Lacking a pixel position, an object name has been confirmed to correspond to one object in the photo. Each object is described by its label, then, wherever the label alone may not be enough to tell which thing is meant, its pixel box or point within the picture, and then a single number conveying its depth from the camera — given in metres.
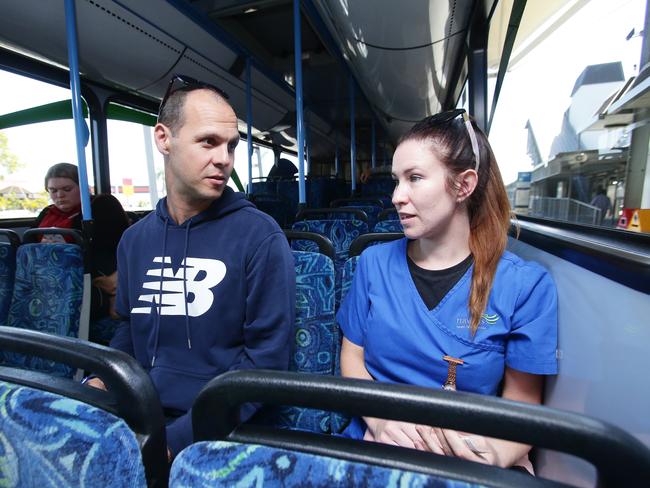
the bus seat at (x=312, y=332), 1.02
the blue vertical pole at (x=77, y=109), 2.07
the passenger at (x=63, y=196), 2.56
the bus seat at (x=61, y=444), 0.40
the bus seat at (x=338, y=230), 2.38
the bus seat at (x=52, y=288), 1.71
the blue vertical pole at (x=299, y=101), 3.36
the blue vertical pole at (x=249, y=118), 4.45
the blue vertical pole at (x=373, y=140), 8.74
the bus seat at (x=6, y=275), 1.81
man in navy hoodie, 0.99
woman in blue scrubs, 0.79
